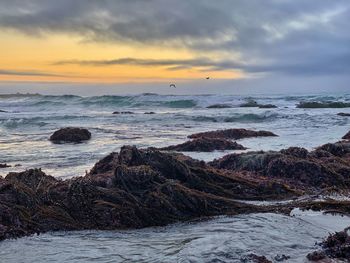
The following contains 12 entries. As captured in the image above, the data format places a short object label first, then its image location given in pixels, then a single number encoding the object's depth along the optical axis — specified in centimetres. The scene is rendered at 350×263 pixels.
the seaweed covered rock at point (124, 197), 601
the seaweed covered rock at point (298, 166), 859
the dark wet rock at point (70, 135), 1794
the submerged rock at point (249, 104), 4904
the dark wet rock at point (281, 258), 477
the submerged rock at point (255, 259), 465
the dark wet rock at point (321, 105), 4430
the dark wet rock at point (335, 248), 478
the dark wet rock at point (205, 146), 1420
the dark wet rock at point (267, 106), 4576
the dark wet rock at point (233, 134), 1919
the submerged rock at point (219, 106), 4864
